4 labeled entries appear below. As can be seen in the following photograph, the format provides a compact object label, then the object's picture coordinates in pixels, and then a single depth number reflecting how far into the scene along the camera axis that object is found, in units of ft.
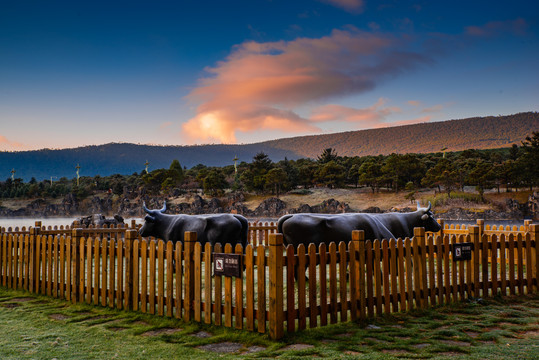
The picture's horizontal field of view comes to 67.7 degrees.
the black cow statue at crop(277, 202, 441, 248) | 29.17
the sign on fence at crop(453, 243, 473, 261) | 23.39
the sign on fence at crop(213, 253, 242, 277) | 17.83
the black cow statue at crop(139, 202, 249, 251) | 36.01
